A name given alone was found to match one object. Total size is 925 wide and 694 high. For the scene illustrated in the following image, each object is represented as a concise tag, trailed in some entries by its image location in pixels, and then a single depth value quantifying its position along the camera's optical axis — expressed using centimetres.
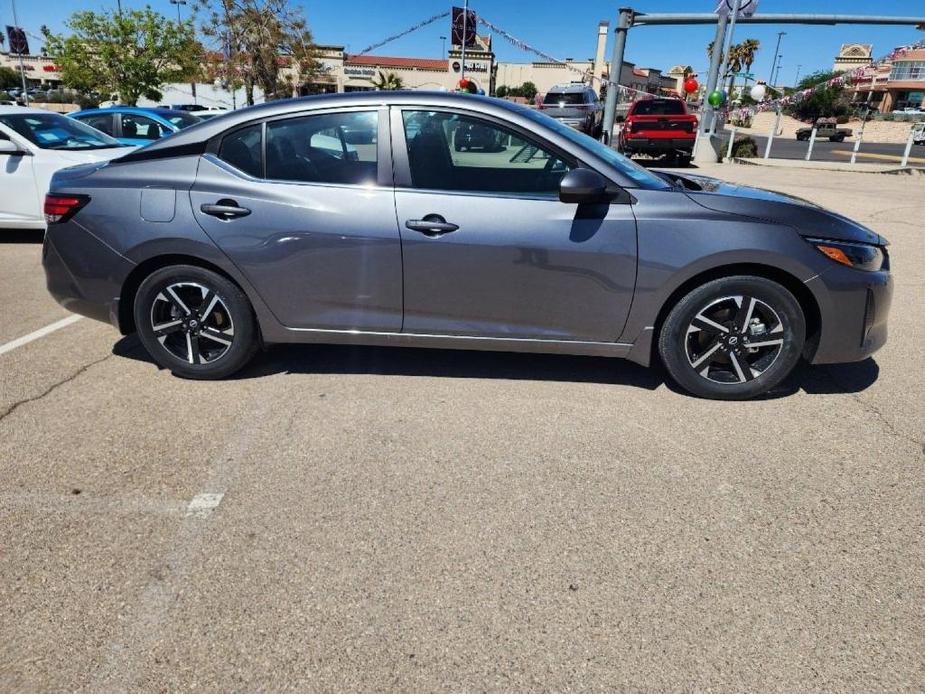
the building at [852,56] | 8388
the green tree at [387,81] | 5822
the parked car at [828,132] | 4862
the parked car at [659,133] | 1838
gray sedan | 332
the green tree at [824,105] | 6562
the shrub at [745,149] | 2334
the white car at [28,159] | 723
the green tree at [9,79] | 7350
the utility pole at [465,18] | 2660
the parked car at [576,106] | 2102
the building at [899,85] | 7450
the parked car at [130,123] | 1061
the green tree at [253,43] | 3275
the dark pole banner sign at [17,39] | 3206
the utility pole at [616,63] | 1978
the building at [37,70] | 8088
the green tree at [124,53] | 2791
